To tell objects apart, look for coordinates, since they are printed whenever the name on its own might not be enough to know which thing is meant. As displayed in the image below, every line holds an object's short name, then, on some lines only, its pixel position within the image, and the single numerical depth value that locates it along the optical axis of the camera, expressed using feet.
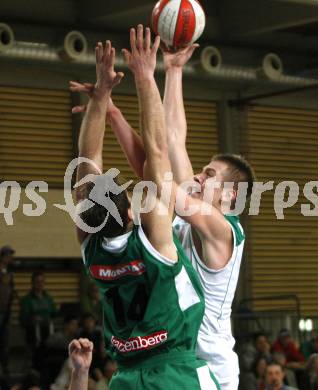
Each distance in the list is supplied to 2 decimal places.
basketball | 38.14
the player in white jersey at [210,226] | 35.24
